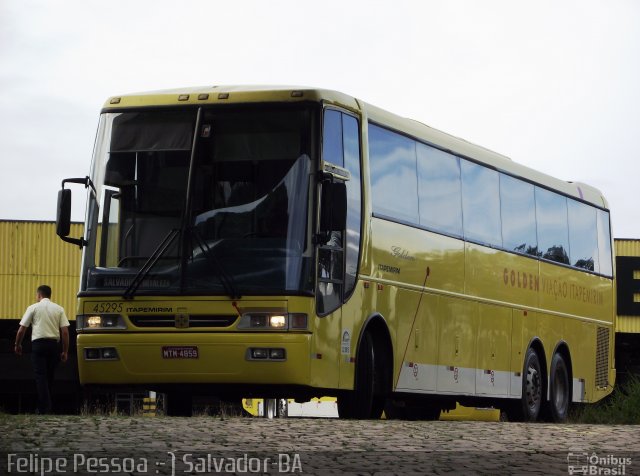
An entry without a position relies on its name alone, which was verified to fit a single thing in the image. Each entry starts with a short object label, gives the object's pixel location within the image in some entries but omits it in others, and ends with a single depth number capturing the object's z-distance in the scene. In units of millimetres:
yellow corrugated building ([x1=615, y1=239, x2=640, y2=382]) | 49719
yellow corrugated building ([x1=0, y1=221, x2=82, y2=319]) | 47188
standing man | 20047
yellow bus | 16125
